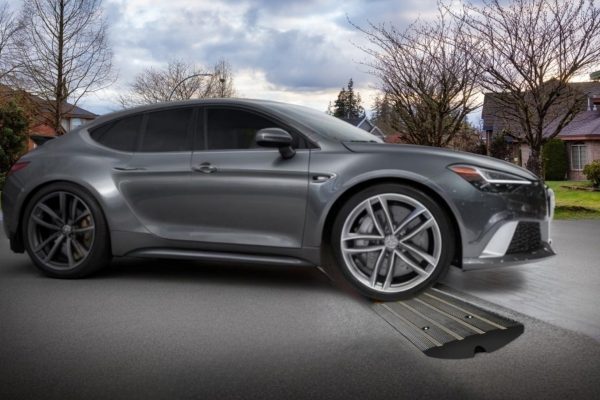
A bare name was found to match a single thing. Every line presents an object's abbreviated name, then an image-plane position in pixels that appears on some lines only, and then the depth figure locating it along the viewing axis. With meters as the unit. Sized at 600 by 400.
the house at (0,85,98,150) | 30.24
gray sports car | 4.47
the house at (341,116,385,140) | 66.09
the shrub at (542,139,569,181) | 33.47
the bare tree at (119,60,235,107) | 44.06
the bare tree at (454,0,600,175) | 13.62
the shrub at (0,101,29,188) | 26.19
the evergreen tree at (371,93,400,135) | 17.25
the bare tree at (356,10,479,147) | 15.02
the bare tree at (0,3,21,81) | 31.33
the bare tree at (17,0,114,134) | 27.03
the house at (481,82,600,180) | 33.22
